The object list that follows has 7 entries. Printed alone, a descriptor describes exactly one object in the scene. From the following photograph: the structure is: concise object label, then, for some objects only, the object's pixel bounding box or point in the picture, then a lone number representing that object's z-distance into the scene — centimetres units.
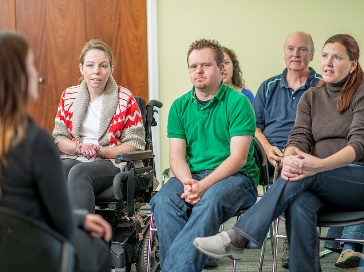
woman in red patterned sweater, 343
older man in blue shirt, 392
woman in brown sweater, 266
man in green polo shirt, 277
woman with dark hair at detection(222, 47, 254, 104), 448
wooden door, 529
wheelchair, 313
